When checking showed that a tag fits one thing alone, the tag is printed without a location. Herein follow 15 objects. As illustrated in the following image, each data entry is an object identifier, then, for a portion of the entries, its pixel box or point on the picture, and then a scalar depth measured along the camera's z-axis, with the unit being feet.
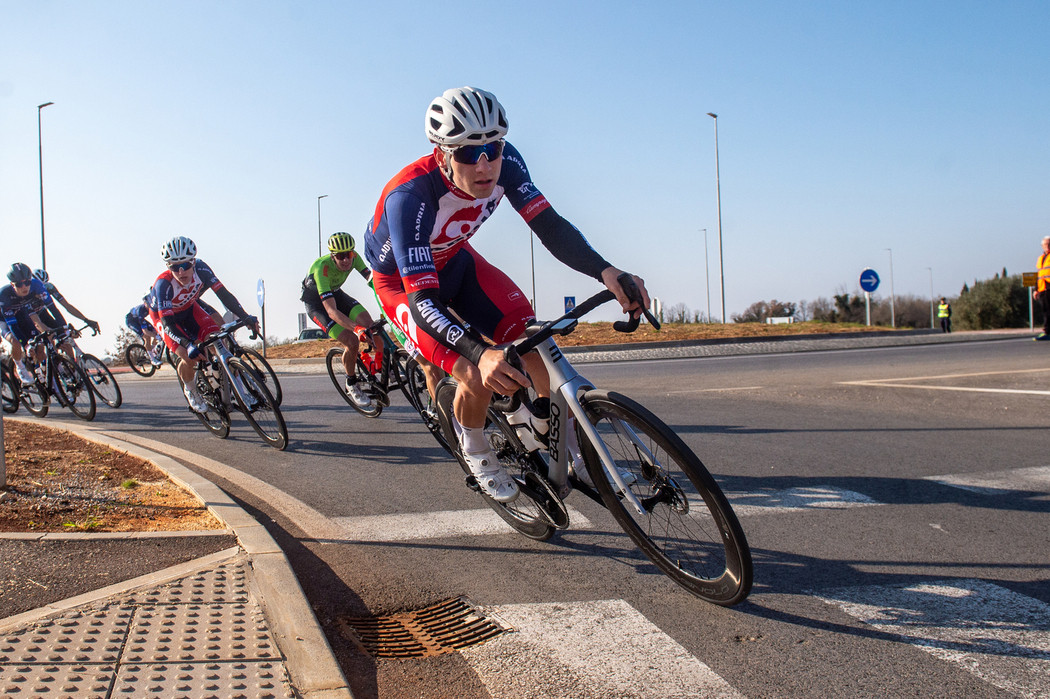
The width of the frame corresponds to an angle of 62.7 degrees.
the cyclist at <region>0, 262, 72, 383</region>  38.58
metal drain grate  10.07
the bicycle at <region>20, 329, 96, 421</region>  37.70
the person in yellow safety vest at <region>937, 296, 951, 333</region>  114.75
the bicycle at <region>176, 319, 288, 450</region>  25.68
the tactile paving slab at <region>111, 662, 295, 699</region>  8.00
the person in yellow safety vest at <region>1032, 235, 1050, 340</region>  53.72
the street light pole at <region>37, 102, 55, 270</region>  100.60
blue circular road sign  86.91
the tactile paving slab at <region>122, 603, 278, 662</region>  8.80
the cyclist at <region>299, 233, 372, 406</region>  30.99
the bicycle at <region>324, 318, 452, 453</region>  27.91
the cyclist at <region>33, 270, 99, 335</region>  39.34
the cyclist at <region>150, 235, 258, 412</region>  28.68
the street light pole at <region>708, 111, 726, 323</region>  126.31
